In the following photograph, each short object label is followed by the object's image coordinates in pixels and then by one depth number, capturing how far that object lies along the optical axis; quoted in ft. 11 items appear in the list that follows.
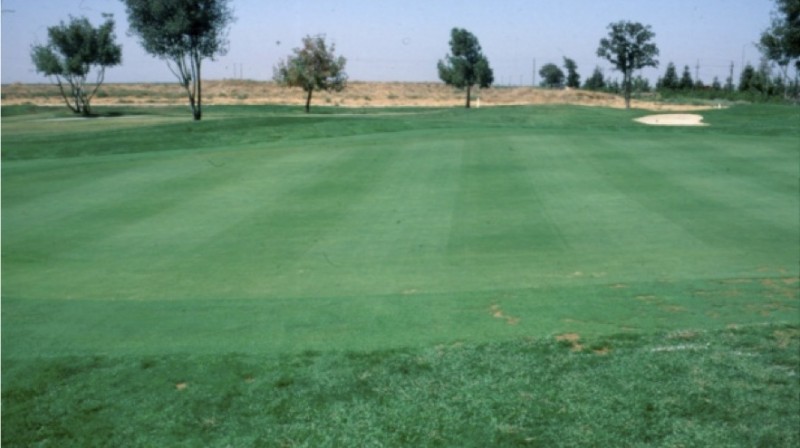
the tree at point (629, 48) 149.18
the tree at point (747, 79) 200.60
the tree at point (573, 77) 246.88
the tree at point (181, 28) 116.88
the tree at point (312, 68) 151.12
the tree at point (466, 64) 181.47
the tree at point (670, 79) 211.41
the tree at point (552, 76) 290.48
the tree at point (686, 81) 214.28
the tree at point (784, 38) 112.57
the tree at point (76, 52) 152.46
